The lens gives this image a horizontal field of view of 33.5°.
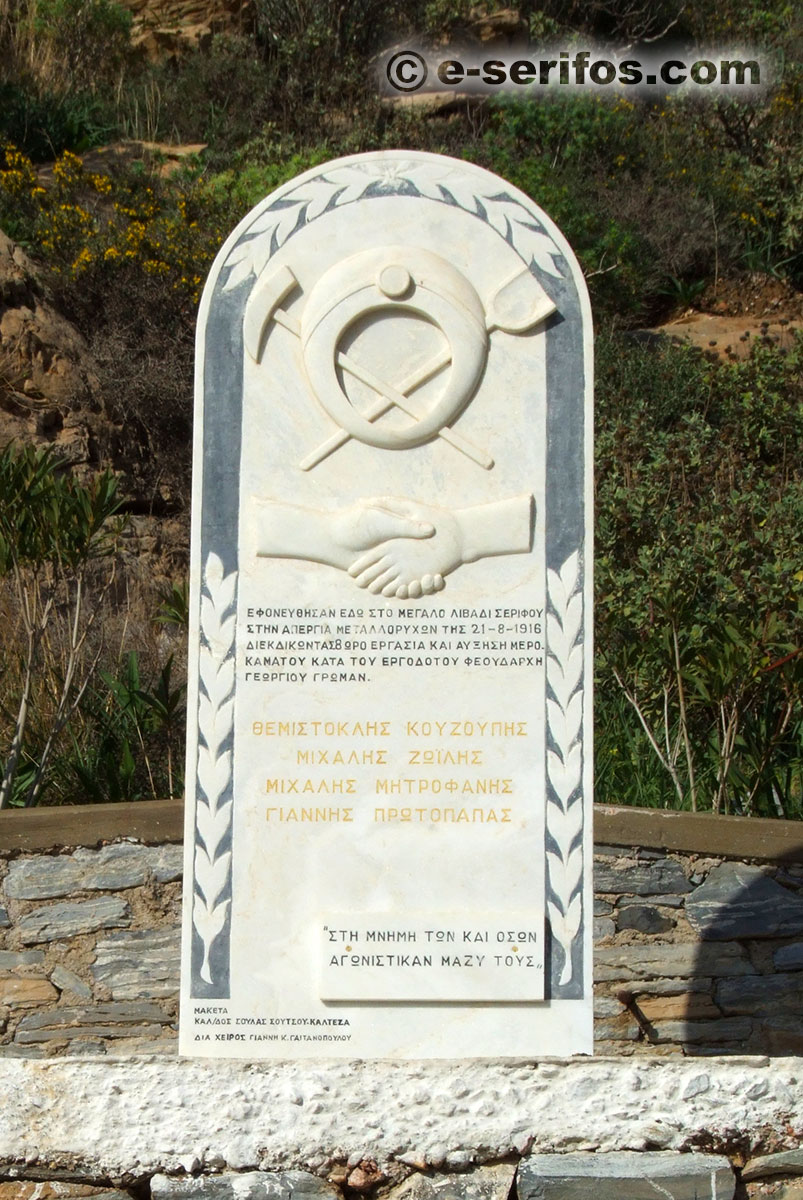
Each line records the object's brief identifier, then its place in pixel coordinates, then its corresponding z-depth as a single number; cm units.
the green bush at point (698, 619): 593
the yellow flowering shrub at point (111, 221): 998
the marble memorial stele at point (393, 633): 343
